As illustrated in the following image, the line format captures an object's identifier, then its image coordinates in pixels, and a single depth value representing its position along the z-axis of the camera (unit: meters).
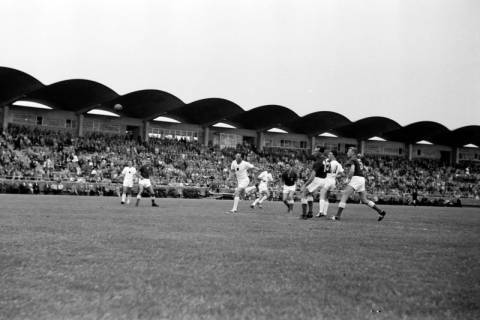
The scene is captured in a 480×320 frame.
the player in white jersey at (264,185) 24.49
